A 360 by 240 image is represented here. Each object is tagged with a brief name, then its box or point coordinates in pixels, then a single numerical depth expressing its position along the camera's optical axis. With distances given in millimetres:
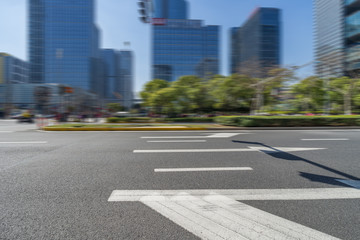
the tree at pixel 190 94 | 28719
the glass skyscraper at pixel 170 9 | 127875
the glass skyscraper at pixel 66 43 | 86000
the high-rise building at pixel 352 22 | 53219
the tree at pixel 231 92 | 27739
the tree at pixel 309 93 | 26600
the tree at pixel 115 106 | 56744
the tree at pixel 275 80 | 18516
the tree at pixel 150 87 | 33497
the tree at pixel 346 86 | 24797
